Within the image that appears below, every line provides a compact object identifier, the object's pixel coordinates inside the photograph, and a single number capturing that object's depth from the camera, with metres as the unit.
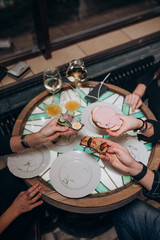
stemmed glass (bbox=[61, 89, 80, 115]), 1.65
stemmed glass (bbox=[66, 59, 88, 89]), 1.65
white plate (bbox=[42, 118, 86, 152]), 1.42
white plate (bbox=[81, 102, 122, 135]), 1.51
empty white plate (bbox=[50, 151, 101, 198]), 1.23
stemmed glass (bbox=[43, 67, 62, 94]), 1.57
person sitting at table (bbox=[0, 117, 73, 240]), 1.28
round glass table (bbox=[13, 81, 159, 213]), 1.21
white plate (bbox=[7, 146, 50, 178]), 1.30
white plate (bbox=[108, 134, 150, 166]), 1.36
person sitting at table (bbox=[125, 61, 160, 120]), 1.87
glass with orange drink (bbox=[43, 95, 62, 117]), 1.62
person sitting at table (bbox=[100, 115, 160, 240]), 1.24
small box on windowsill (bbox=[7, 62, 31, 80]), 2.29
